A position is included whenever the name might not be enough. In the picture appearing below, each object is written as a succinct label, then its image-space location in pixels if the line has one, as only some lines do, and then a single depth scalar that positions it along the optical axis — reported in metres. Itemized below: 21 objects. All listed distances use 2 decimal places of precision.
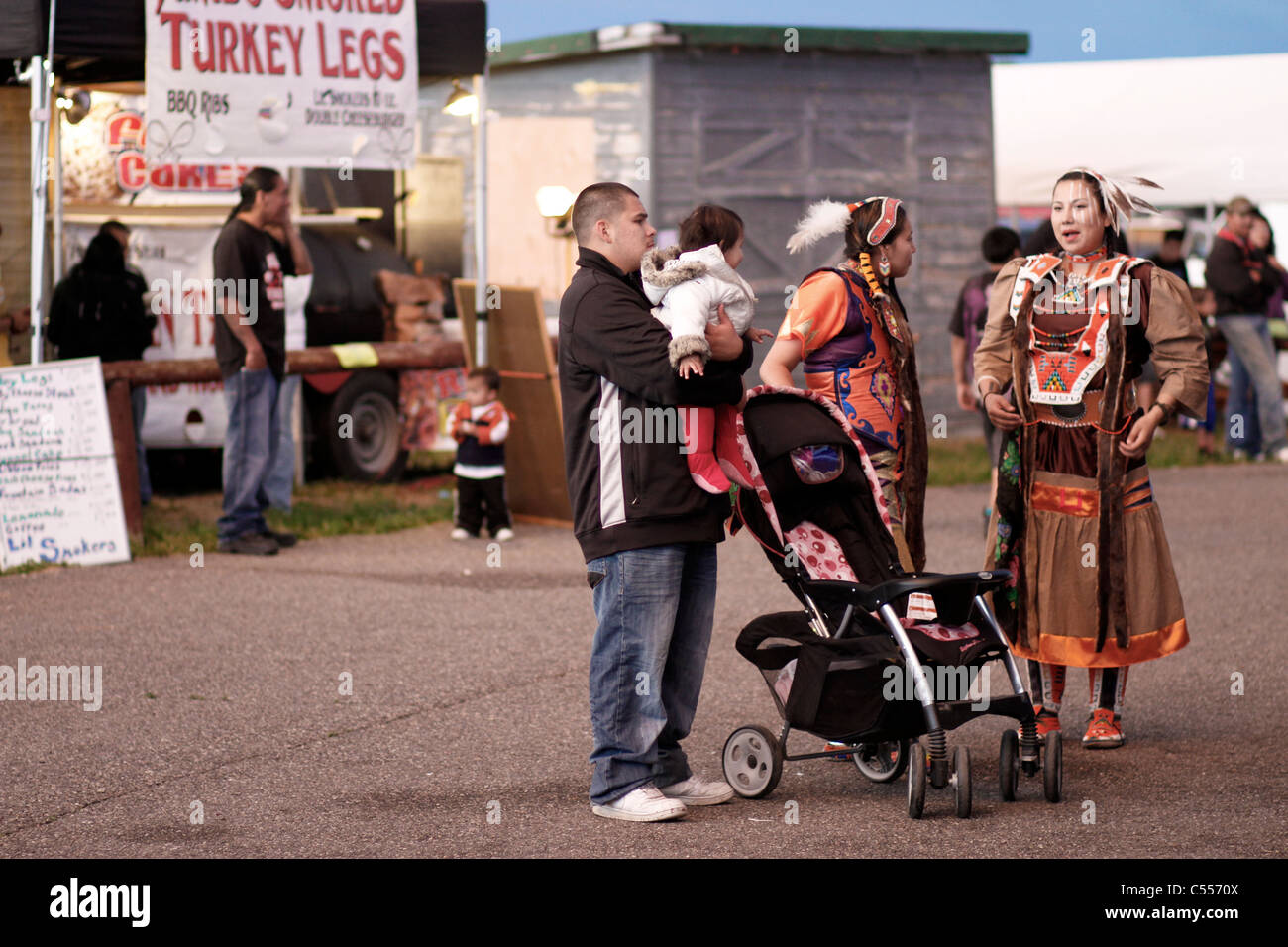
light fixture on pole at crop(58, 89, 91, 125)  12.16
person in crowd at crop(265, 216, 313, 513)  11.00
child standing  11.12
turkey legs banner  10.67
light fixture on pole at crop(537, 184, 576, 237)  17.59
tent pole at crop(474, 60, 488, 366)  11.66
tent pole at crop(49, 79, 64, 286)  12.78
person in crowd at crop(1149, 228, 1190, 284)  15.15
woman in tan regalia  6.03
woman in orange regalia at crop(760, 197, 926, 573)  5.89
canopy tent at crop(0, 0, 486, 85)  10.05
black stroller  5.13
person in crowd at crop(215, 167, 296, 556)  10.45
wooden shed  17.56
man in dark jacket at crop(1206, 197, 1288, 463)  15.44
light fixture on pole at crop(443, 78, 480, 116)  12.32
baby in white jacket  4.84
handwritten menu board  9.90
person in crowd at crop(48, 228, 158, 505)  11.79
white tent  21.28
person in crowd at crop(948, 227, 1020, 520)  10.64
